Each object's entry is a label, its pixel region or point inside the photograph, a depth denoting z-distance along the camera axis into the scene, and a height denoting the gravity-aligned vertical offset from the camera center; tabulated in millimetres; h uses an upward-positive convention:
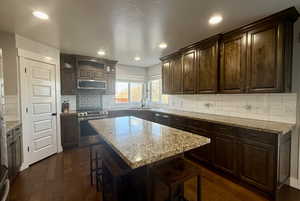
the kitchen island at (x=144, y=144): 1077 -428
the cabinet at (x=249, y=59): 1880 +605
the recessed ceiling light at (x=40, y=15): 1876 +1112
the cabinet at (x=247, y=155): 1776 -841
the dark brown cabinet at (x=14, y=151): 2090 -848
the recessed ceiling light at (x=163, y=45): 3076 +1133
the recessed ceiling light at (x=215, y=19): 2008 +1117
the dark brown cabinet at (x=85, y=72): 3729 +708
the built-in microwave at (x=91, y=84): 3896 +366
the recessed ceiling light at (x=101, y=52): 3541 +1142
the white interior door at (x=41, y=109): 2846 -248
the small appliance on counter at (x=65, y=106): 3784 -249
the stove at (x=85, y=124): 3617 -699
